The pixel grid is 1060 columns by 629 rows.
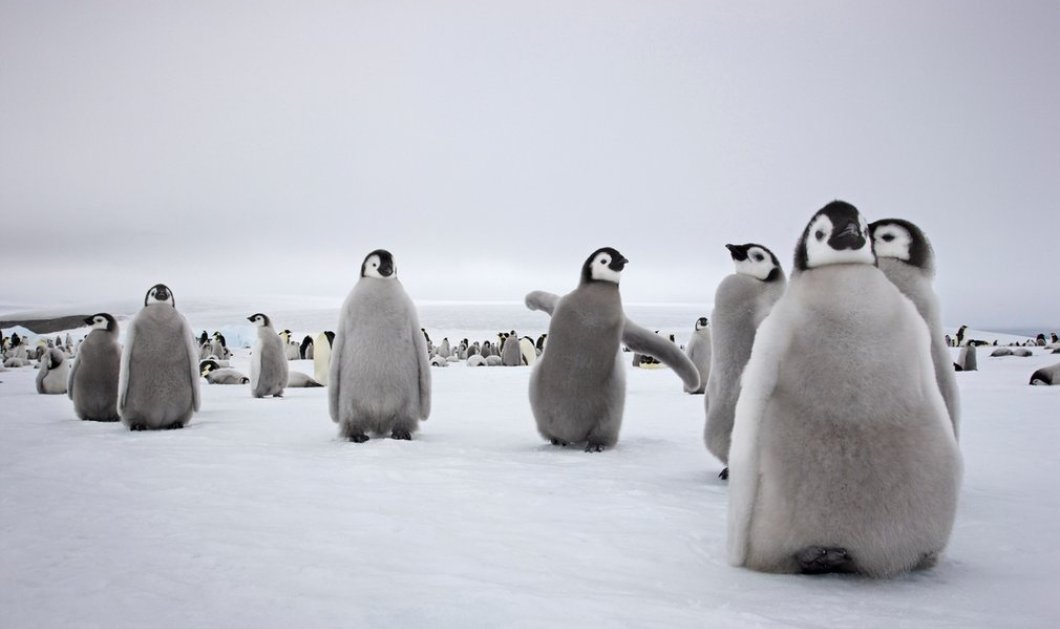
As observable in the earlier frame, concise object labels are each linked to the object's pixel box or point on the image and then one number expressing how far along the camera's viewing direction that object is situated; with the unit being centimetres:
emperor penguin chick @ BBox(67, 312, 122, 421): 759
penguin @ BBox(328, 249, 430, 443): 619
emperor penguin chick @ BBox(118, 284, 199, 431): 686
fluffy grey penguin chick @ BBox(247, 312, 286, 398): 1123
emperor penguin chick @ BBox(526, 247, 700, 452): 593
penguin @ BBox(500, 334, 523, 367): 2311
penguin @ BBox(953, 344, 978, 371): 1709
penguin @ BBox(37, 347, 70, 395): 1134
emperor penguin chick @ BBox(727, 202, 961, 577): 257
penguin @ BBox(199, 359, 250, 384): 1438
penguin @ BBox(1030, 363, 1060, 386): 1141
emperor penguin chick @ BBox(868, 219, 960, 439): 385
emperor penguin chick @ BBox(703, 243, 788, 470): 462
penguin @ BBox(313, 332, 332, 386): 1391
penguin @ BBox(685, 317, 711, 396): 1165
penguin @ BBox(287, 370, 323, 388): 1403
